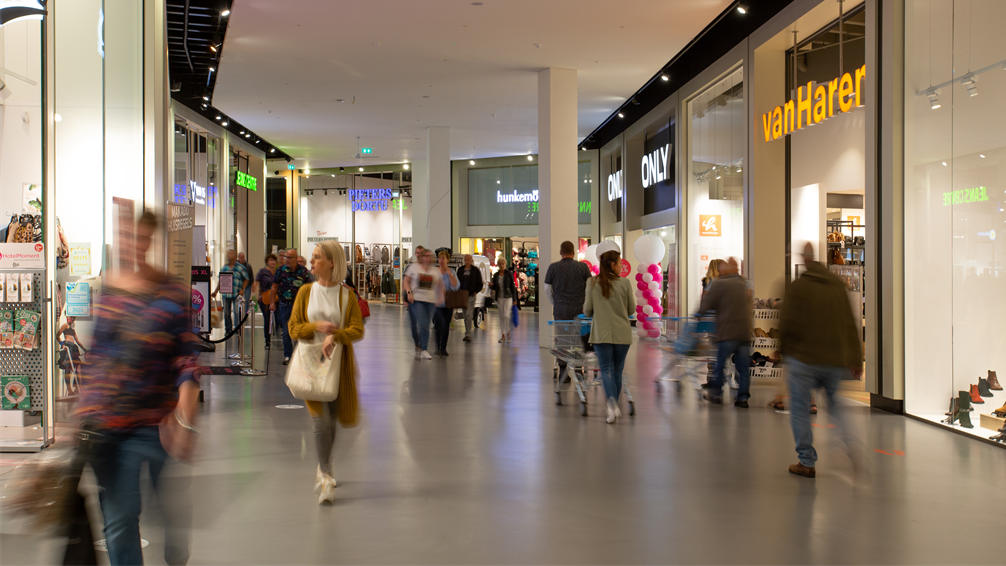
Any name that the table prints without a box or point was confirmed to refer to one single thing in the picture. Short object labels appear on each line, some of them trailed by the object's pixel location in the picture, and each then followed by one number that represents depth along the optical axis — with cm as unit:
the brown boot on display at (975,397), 603
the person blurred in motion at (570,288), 811
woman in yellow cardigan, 402
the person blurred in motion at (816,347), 450
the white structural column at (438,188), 1827
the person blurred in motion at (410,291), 1066
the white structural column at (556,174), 1271
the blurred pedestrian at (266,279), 1077
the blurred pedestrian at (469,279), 1332
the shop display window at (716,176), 1144
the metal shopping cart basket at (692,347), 739
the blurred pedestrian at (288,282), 973
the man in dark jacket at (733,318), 697
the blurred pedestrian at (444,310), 1120
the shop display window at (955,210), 586
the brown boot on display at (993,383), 584
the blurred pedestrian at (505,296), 1303
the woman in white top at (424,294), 1055
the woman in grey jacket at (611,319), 620
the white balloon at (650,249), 1302
